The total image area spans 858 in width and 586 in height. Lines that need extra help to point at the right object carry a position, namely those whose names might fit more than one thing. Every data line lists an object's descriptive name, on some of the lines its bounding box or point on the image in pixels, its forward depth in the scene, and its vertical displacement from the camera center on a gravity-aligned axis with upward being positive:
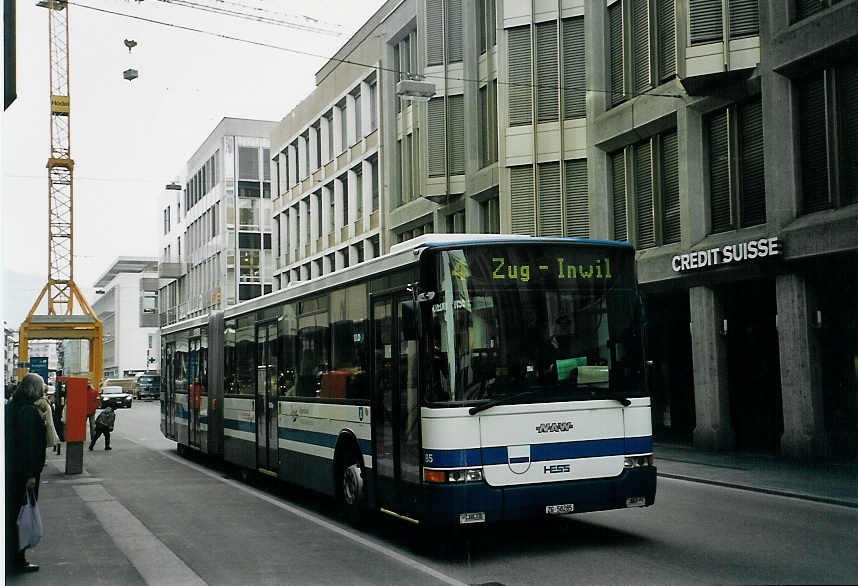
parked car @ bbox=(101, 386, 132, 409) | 59.07 -1.01
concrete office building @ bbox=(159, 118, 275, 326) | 65.62 +9.69
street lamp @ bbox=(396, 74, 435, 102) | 27.89 +7.80
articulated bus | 9.29 -0.16
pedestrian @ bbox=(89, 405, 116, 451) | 26.25 -1.16
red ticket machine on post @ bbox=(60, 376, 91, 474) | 19.83 -0.81
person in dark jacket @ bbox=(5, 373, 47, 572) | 9.09 -0.62
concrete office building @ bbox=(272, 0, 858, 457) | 18.80 +4.74
